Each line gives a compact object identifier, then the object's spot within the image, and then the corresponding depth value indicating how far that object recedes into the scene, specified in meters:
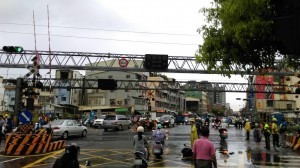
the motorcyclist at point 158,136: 13.03
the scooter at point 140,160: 7.19
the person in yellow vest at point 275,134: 17.48
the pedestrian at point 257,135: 18.84
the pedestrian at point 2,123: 18.87
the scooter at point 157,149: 12.86
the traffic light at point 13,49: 14.69
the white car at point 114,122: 31.81
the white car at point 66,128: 20.93
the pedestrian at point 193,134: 12.66
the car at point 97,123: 38.48
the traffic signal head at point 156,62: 27.51
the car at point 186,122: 57.99
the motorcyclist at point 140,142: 8.59
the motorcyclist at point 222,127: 21.00
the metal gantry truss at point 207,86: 42.52
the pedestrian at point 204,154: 6.06
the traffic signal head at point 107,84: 37.34
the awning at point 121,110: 59.24
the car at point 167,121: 40.53
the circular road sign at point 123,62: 28.96
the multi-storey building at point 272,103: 61.27
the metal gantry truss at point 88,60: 27.81
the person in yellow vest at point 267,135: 17.45
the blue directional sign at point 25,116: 13.44
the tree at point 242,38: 6.58
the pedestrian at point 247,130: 23.10
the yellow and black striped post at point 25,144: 13.50
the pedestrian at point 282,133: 18.87
